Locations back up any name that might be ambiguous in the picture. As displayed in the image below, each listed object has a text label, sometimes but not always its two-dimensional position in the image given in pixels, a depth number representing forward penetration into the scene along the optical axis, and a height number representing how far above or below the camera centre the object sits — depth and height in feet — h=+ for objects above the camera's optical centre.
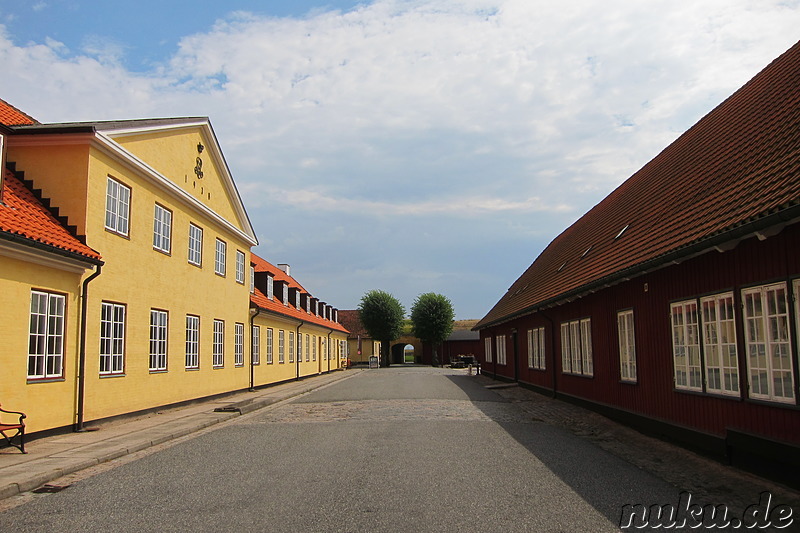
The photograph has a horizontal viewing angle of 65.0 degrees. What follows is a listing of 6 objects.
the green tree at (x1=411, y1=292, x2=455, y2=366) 215.51 +6.28
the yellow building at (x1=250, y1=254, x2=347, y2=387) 84.53 +1.51
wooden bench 29.72 -4.42
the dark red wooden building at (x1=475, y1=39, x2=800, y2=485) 23.94 +2.02
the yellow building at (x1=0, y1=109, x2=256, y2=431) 40.98 +7.62
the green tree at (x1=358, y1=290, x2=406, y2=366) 212.23 +6.94
